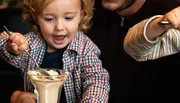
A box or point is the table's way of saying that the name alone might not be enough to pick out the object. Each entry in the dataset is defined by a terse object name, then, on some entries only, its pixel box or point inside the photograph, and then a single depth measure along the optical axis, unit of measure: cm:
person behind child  141
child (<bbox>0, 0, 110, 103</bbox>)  115
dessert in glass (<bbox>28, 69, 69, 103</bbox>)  101
